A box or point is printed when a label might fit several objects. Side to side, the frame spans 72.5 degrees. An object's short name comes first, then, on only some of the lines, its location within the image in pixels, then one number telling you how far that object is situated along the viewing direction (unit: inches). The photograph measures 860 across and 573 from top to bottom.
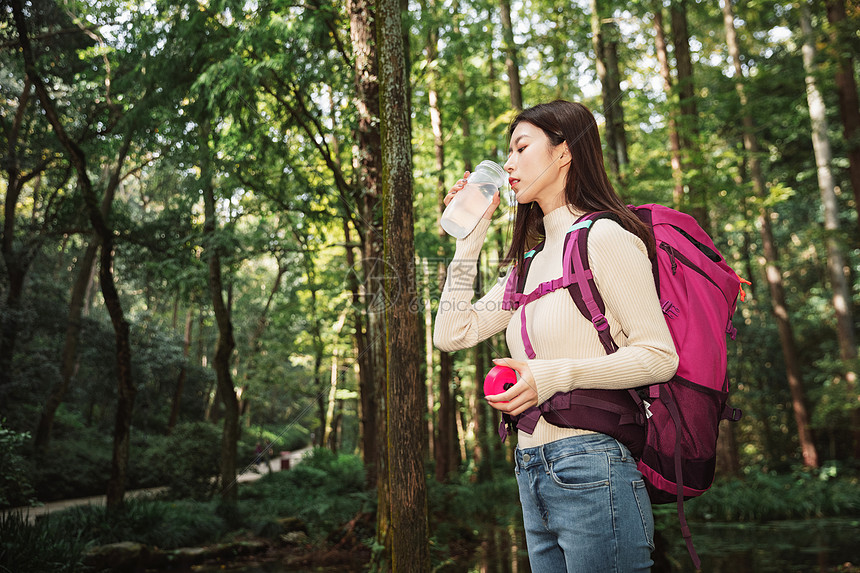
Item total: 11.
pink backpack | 56.2
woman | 53.7
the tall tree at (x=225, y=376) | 487.8
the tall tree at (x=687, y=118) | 361.1
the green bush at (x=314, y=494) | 482.9
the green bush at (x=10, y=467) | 261.9
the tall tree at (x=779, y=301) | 586.2
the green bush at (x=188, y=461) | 623.0
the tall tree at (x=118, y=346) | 396.2
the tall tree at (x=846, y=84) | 426.3
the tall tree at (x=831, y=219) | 506.3
